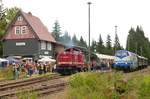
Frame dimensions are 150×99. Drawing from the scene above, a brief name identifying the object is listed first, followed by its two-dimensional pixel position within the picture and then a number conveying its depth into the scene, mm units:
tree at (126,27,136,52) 101168
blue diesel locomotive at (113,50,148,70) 37306
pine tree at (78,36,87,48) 114816
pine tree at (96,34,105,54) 94592
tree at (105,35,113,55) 95963
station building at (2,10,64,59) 55302
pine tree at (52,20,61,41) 132394
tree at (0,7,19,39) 70701
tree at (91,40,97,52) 109563
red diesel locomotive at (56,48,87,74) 33463
